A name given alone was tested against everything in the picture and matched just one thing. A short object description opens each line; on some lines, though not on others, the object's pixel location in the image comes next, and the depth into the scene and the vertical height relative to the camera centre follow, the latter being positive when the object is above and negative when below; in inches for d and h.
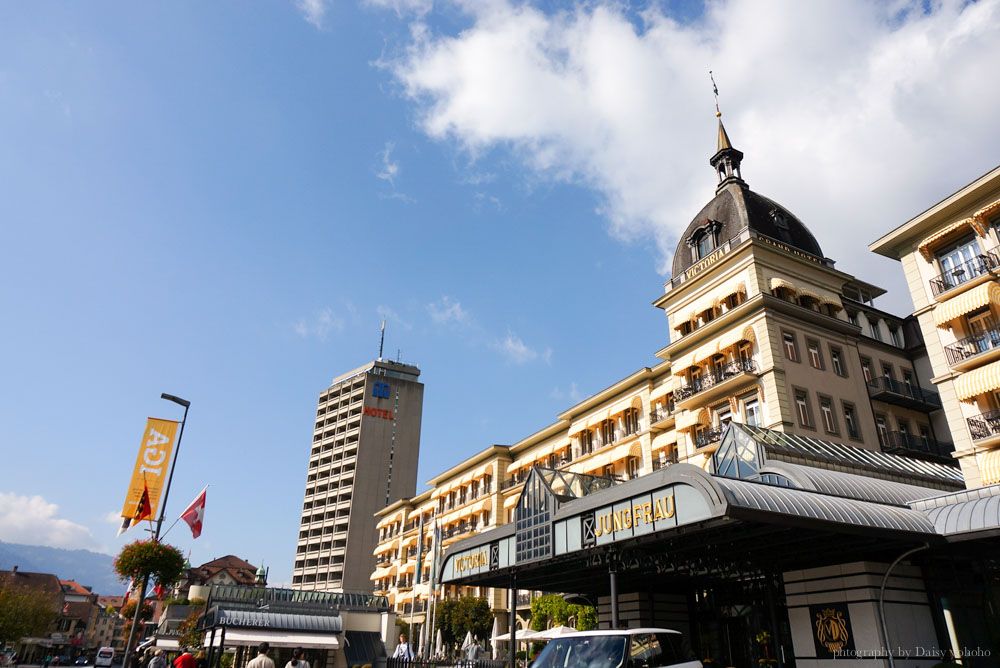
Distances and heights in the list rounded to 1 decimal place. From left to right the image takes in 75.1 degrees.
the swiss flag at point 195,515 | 932.0 +156.7
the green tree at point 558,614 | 1332.4 +63.0
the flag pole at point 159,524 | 740.6 +130.4
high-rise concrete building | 3676.2 +937.8
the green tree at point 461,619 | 1769.2 +56.1
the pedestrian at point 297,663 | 586.6 -20.6
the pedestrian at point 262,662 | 562.6 -19.4
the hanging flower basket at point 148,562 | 810.8 +82.6
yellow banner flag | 840.3 +205.5
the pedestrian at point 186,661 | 629.6 -22.3
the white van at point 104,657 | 2165.4 -73.0
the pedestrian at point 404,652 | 971.8 -15.7
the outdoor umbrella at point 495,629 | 1860.6 +35.7
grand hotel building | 1026.1 +523.7
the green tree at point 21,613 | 2310.5 +64.1
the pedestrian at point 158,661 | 743.7 -27.1
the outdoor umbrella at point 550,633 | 1098.1 +16.5
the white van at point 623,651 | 454.6 -3.6
